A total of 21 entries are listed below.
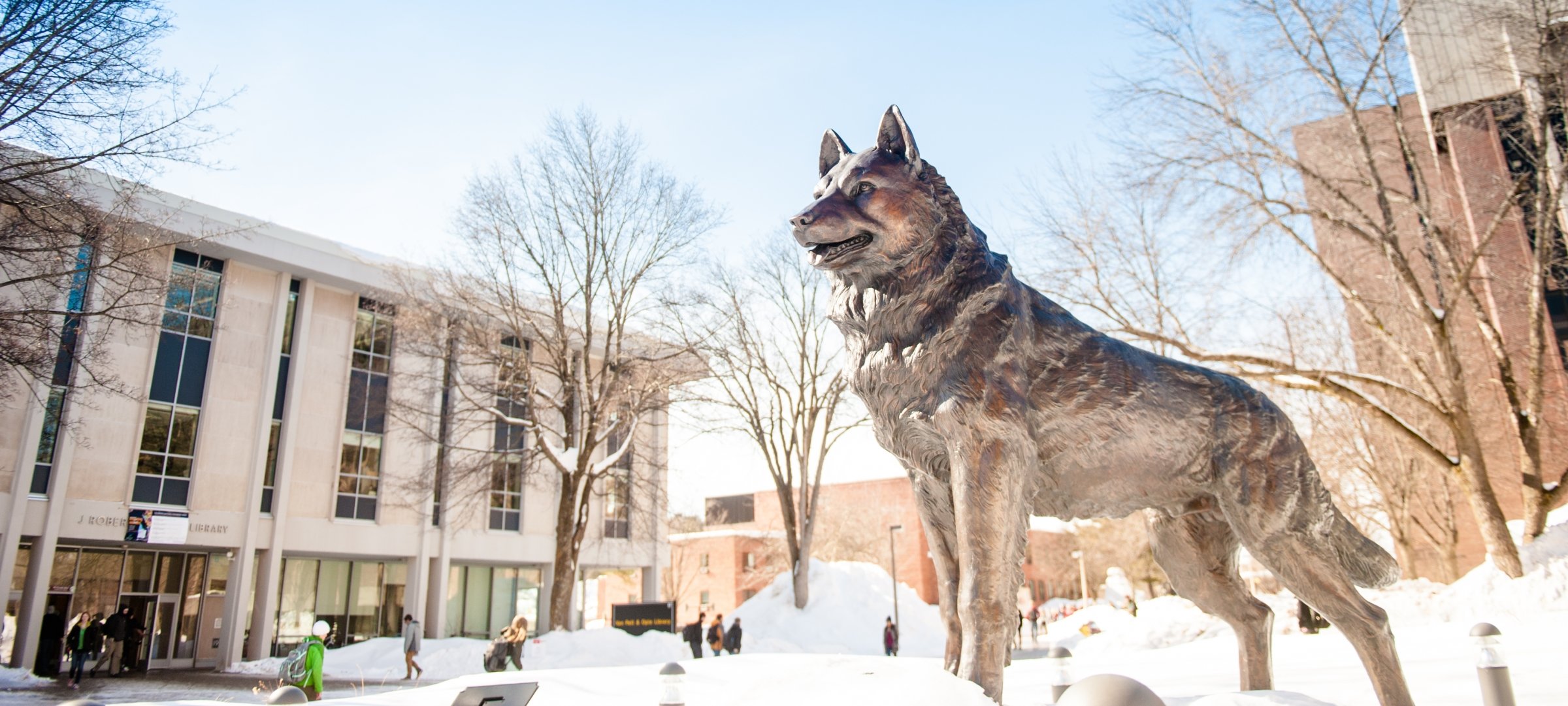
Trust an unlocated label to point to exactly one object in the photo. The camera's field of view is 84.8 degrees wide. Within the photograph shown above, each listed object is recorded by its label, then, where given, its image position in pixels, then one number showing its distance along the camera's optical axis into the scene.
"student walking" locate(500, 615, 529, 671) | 14.46
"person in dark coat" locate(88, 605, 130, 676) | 19.22
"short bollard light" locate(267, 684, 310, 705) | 3.76
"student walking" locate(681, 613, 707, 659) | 20.49
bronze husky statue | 3.08
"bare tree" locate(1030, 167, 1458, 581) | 21.97
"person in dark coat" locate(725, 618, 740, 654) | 22.42
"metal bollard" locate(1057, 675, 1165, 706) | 2.04
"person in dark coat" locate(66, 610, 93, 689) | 16.55
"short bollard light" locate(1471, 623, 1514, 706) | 3.55
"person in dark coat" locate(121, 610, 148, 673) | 20.97
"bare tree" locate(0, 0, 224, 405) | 8.95
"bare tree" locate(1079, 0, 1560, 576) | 11.85
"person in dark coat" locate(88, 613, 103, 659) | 17.46
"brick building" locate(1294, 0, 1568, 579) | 12.72
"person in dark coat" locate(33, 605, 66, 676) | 19.64
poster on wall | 21.17
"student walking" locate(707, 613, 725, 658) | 21.38
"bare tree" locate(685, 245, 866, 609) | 23.11
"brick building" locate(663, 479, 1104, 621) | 46.19
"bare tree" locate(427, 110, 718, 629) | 20.61
